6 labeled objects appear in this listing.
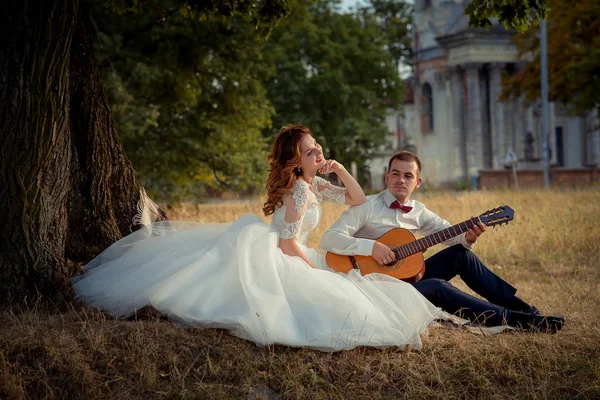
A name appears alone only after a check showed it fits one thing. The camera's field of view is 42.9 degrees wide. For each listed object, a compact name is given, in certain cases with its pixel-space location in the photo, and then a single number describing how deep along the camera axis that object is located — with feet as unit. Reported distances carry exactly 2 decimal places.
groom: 18.16
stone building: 132.77
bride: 16.03
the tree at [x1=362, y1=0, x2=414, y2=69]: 157.28
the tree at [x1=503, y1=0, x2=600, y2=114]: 83.97
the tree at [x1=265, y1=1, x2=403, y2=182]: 117.50
